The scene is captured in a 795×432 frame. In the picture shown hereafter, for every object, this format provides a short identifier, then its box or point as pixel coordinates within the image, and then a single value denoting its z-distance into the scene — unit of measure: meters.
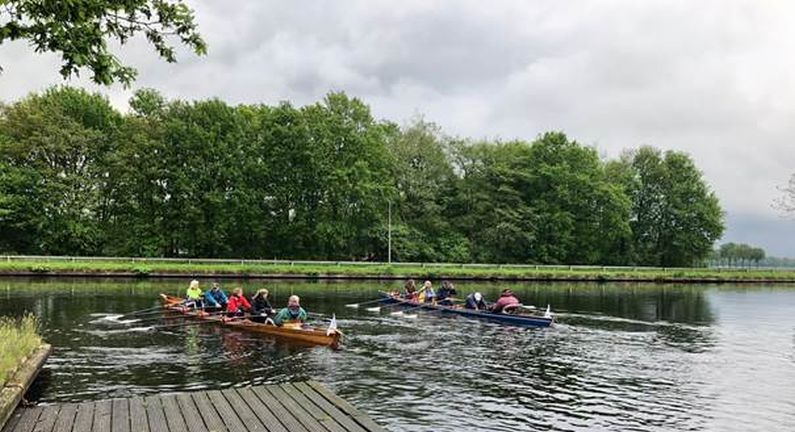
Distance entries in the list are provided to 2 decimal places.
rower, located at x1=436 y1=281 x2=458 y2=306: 34.59
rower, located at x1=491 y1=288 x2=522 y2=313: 29.81
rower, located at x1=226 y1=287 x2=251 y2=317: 26.41
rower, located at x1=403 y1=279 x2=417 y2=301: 36.33
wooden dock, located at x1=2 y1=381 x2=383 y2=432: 9.66
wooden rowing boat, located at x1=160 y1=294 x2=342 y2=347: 21.77
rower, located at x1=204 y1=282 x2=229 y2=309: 29.14
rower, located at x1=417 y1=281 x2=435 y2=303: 35.16
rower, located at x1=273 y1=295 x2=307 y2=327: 23.72
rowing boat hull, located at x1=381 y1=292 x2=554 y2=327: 28.20
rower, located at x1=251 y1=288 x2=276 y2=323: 25.03
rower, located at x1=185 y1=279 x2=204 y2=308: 29.77
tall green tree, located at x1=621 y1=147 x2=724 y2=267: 82.56
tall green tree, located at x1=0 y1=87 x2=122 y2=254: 61.78
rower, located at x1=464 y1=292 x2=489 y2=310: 31.94
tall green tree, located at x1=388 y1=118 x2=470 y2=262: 74.12
